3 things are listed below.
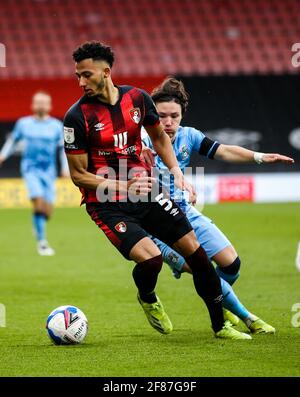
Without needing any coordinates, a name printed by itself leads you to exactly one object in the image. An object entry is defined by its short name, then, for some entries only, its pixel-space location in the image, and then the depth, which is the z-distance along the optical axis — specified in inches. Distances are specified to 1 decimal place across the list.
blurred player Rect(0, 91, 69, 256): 1094.4
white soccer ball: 512.1
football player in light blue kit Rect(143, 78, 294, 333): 549.3
